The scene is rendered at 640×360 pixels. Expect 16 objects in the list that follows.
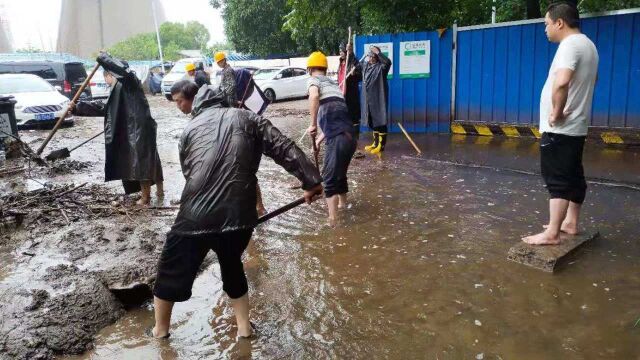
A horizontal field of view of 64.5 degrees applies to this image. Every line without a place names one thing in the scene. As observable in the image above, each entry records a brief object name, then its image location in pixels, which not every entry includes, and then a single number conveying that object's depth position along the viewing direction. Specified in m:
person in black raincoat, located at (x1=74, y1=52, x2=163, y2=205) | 6.20
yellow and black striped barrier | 8.36
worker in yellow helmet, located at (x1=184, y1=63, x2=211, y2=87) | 8.43
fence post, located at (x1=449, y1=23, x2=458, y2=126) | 10.12
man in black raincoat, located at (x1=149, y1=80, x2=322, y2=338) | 2.86
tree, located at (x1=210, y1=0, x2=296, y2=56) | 27.75
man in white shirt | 3.77
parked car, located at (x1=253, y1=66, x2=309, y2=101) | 21.24
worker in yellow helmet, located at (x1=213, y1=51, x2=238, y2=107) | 5.68
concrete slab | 3.97
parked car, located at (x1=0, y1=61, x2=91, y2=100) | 17.48
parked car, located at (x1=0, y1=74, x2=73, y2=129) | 12.84
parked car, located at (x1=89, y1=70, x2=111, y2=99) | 21.64
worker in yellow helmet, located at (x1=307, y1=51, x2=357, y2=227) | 5.31
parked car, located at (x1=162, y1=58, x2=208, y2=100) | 24.03
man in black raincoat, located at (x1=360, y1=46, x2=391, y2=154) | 8.86
